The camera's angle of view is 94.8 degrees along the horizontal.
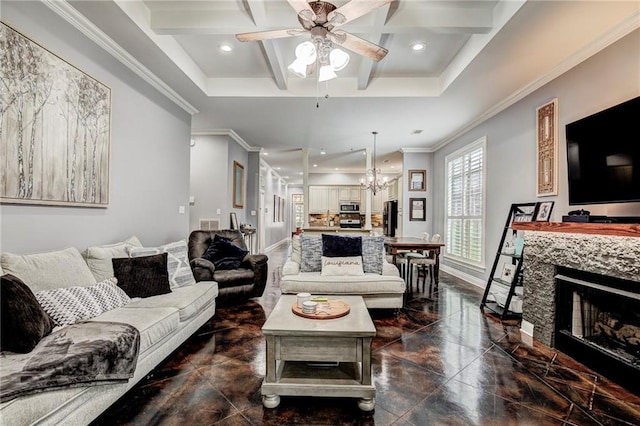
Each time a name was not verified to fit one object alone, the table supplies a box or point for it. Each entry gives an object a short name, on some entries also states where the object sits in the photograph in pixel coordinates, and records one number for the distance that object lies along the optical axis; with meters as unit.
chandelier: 6.97
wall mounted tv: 2.22
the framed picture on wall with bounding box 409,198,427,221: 7.15
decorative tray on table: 2.05
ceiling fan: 2.00
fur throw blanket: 1.27
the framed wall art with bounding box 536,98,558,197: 3.29
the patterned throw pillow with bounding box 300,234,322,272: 3.76
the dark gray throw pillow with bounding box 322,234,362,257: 3.68
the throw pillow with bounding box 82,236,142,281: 2.47
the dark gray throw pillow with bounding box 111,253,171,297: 2.52
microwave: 10.85
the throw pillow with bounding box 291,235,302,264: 3.90
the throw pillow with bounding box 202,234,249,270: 3.87
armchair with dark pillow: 3.62
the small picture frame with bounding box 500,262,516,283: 3.67
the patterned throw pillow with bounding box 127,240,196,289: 2.81
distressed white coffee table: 1.80
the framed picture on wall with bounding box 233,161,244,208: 6.12
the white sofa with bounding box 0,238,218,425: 1.28
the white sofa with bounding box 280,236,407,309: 3.32
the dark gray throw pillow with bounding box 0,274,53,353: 1.50
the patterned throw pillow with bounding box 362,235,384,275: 3.68
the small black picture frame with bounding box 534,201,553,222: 3.32
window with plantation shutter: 5.02
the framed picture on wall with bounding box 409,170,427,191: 7.16
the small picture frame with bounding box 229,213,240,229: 5.89
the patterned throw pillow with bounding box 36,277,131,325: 1.83
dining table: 4.40
